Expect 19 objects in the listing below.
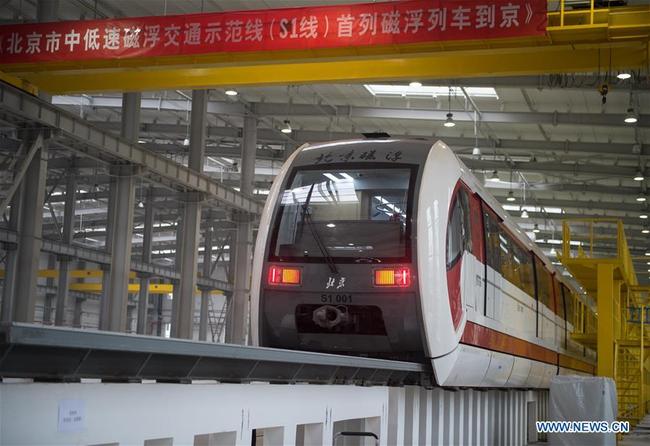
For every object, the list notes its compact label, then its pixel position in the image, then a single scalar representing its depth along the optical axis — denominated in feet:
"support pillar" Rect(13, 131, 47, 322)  52.21
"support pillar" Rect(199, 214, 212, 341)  102.47
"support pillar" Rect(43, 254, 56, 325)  114.01
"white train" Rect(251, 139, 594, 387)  28.76
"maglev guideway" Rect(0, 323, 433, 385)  12.21
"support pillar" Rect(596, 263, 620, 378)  56.95
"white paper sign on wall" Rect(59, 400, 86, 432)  12.34
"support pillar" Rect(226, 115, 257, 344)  85.92
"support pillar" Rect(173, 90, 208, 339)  73.82
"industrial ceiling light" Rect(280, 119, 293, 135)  85.20
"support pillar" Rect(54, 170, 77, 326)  84.89
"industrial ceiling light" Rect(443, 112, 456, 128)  75.72
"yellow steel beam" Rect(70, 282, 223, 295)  114.73
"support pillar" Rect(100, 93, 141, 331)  63.41
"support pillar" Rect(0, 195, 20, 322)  52.31
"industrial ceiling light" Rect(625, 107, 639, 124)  73.26
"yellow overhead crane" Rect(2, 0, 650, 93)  38.81
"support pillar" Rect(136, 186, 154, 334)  94.12
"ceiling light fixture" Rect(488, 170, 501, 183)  96.33
